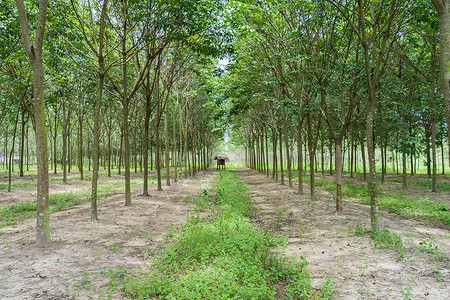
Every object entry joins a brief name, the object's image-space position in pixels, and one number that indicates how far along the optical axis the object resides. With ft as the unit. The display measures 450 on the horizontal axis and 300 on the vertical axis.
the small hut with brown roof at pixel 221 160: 117.50
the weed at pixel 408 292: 11.24
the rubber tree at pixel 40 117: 17.94
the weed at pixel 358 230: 20.48
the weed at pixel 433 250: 15.49
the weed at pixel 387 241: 16.68
